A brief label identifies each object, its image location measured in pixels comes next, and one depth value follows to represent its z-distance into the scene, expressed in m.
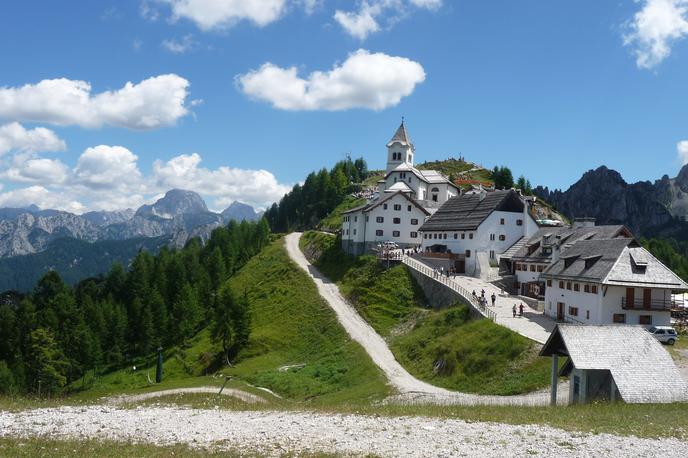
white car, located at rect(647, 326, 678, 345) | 41.03
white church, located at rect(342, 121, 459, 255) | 85.69
